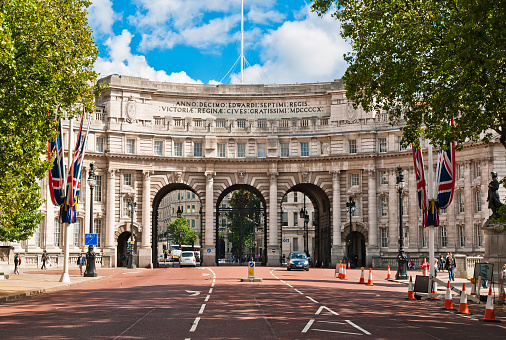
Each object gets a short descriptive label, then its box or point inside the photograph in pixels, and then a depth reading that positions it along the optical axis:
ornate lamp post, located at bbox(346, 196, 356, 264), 65.06
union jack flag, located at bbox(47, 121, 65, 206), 35.52
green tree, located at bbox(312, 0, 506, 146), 20.57
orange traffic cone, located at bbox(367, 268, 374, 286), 37.91
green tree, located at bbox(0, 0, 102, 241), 24.66
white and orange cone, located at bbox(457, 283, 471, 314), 22.34
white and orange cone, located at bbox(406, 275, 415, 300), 28.33
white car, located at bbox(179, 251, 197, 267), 72.12
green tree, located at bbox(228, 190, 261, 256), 107.50
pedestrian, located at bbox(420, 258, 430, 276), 51.44
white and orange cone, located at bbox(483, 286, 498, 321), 20.05
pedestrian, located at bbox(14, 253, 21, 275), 51.64
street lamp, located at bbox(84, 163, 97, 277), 45.69
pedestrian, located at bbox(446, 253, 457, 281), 41.05
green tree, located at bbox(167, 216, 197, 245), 139.00
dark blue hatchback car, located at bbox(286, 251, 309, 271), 58.25
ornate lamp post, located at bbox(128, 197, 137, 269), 67.56
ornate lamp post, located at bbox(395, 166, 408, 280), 43.25
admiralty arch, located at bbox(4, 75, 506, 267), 71.50
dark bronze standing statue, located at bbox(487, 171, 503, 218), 34.97
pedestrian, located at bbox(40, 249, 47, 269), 60.27
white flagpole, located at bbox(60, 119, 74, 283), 38.55
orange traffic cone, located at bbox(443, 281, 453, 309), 23.62
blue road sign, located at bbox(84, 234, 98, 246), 43.66
